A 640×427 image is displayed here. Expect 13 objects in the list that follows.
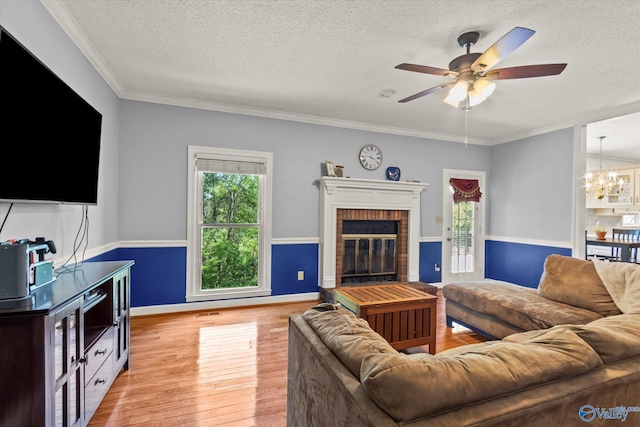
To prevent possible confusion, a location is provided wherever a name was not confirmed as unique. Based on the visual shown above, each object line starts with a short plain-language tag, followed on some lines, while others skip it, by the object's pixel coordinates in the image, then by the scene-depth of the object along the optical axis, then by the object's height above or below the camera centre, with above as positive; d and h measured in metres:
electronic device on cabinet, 1.37 -0.31
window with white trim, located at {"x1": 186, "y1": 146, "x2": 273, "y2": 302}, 3.85 -0.17
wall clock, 4.71 +0.85
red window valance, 5.29 +0.40
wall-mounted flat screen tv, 1.44 +0.42
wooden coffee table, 2.54 -0.88
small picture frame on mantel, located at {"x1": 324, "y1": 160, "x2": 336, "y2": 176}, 4.35 +0.60
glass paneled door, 5.27 -0.40
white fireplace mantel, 4.34 +0.13
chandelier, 5.55 +0.54
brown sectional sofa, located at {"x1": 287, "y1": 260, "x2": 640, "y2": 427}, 0.86 -0.54
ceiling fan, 2.07 +1.04
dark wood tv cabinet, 1.26 -0.69
